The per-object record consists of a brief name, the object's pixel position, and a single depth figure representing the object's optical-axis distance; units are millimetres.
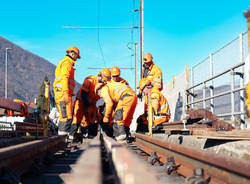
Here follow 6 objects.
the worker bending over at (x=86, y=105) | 8180
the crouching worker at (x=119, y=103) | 6793
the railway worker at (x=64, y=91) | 7355
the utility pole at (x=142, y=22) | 17384
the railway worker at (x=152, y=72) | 10273
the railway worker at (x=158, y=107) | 9578
